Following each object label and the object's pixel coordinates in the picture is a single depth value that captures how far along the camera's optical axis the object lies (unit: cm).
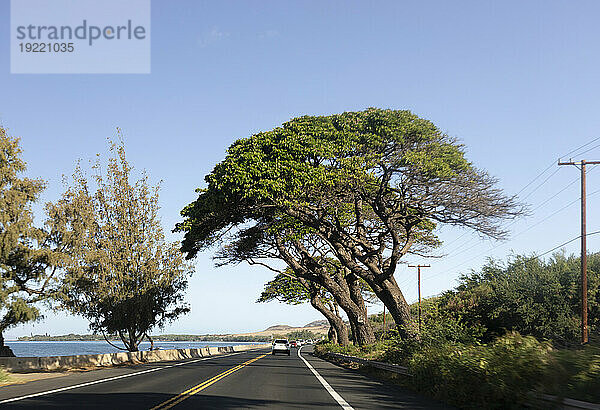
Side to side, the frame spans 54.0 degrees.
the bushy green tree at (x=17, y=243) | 3166
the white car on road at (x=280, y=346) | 5859
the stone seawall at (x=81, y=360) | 2777
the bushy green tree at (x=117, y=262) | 3459
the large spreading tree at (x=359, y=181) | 2561
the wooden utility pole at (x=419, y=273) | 6621
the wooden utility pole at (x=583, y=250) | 3109
